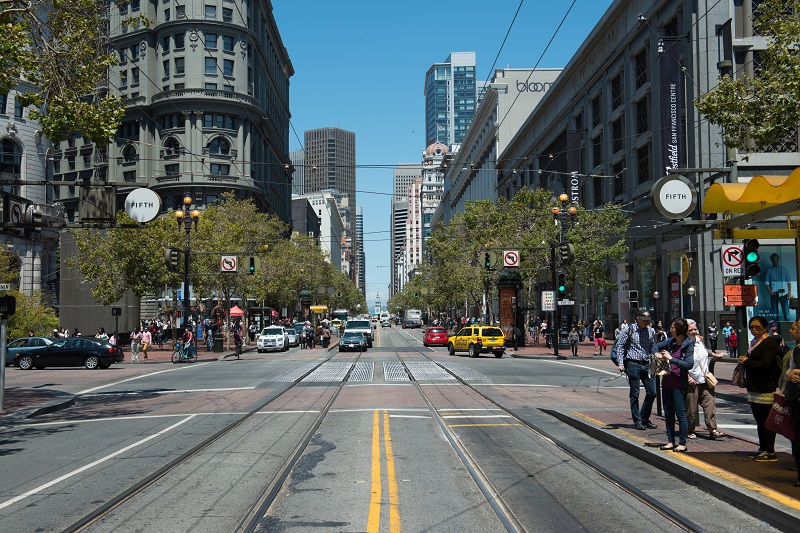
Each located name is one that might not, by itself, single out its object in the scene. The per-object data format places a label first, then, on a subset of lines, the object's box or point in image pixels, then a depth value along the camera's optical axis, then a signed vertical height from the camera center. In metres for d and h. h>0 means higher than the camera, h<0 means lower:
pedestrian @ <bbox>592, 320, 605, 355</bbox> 43.60 -1.63
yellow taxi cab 42.44 -1.68
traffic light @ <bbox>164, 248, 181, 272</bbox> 38.16 +2.73
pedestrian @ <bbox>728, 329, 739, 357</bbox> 34.97 -1.62
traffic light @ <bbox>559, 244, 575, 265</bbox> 38.34 +2.85
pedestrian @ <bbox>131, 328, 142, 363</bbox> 41.44 -1.80
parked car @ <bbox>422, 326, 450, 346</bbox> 58.09 -1.95
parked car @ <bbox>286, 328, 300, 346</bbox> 58.11 -1.88
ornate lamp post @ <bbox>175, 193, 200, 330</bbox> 40.30 +4.88
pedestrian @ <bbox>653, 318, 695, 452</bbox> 10.55 -1.05
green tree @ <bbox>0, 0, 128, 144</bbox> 15.92 +5.28
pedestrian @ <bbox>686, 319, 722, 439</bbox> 11.51 -1.32
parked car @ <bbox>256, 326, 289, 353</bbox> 52.44 -1.89
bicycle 42.00 -2.24
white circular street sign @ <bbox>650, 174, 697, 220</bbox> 16.02 +2.35
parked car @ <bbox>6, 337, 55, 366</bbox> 36.53 -1.50
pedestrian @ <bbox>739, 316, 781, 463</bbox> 10.00 -0.97
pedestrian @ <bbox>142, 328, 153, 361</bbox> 42.53 -1.49
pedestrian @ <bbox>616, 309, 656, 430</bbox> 12.63 -0.90
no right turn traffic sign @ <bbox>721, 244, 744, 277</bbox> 20.91 +1.35
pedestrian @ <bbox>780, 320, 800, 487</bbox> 8.26 -0.89
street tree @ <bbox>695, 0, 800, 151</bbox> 16.28 +4.84
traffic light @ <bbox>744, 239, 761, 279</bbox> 18.25 +1.21
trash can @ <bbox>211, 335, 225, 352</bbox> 50.56 -2.05
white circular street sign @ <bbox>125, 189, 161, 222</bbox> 18.92 +2.69
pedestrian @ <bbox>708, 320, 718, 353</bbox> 36.06 -1.25
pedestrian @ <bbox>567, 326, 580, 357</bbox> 41.88 -1.69
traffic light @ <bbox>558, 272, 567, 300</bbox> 39.59 +1.38
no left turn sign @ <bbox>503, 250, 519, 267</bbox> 48.19 +3.30
